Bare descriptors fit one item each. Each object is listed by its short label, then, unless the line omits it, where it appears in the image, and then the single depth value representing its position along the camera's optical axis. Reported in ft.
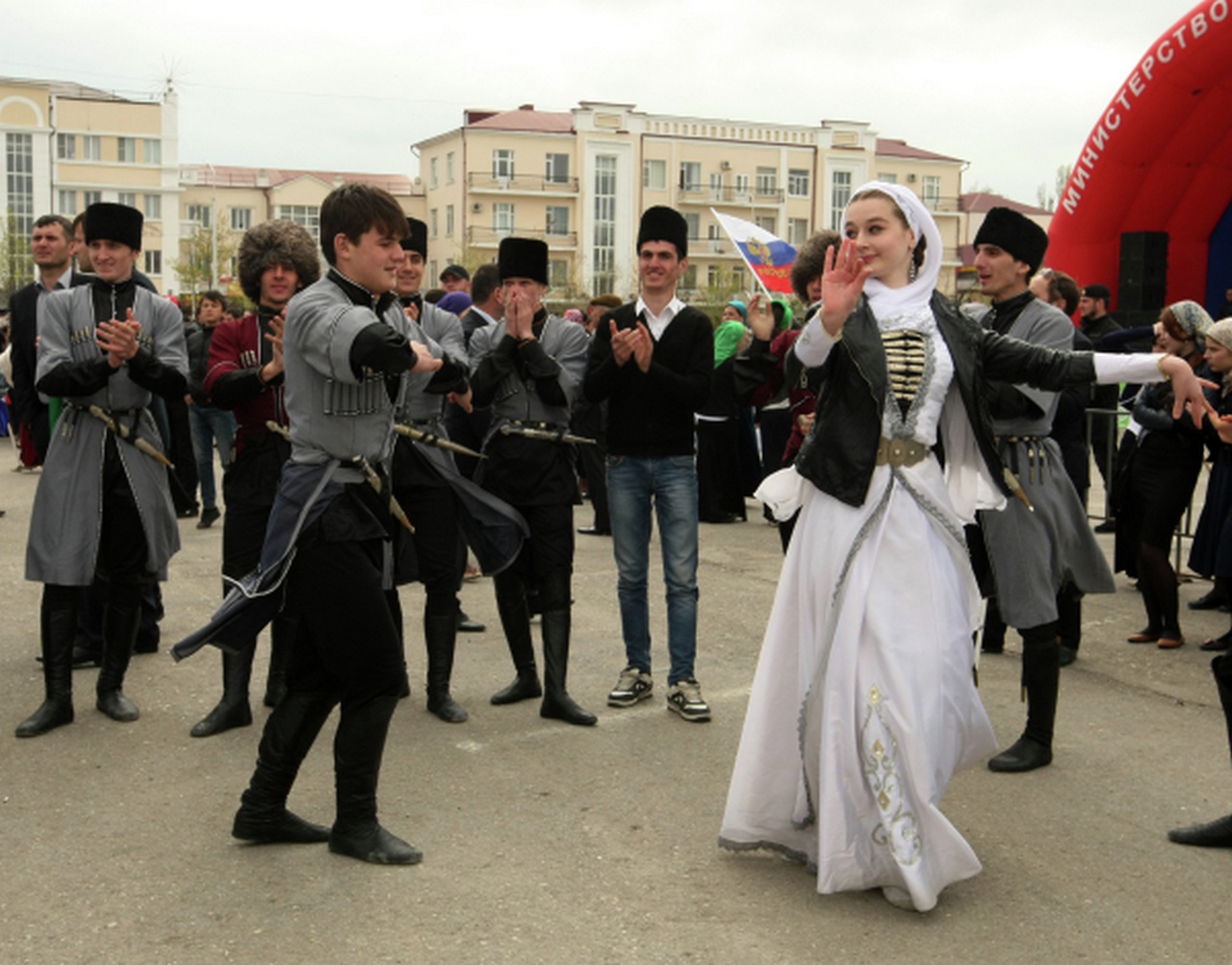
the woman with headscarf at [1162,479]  24.88
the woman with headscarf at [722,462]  39.55
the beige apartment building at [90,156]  264.11
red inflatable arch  45.21
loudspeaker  51.78
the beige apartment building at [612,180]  266.16
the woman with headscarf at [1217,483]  21.85
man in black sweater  20.12
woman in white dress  13.28
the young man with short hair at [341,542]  14.01
